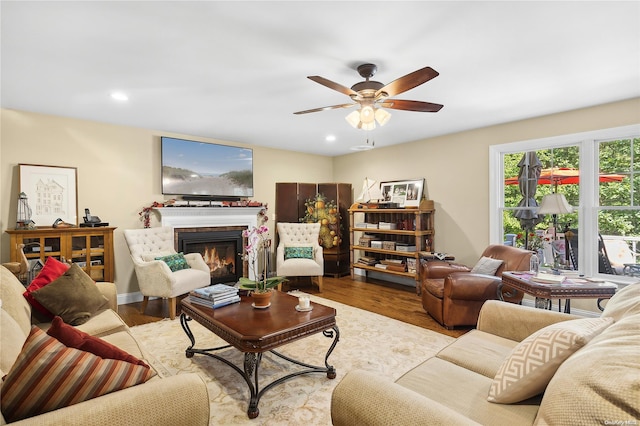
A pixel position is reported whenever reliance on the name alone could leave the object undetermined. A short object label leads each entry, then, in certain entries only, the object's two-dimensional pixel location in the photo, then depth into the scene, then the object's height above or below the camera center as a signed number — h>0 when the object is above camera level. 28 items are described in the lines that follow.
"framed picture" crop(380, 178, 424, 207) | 5.13 +0.33
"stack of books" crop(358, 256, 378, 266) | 5.47 -0.87
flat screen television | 4.59 +0.67
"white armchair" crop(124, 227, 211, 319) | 3.59 -0.68
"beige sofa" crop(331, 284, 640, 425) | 0.81 -0.64
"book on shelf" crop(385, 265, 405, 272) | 4.97 -0.91
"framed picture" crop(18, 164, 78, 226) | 3.58 +0.26
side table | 2.43 -0.63
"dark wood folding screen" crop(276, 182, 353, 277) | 5.86 +0.12
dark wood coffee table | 1.95 -0.77
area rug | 1.96 -1.23
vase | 2.42 -0.67
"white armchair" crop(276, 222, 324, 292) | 4.81 -0.65
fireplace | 4.71 -0.55
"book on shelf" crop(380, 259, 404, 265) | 5.06 -0.83
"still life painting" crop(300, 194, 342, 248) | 5.92 -0.14
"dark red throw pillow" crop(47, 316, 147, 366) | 1.21 -0.50
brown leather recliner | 3.17 -0.85
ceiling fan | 2.34 +0.89
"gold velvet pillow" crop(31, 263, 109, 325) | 2.18 -0.60
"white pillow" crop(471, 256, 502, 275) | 3.39 -0.62
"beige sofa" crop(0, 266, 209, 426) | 0.96 -0.63
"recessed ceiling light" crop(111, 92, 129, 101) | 3.07 +1.16
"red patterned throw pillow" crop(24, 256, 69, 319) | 2.19 -0.48
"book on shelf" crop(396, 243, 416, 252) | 4.93 -0.58
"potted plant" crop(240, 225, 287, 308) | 2.42 -0.58
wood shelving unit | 4.80 -0.36
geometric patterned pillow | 1.14 -0.57
